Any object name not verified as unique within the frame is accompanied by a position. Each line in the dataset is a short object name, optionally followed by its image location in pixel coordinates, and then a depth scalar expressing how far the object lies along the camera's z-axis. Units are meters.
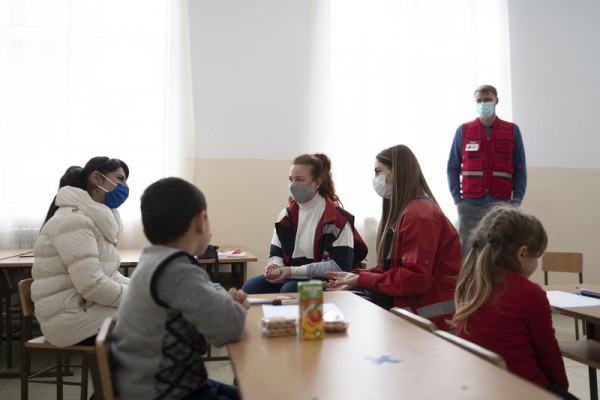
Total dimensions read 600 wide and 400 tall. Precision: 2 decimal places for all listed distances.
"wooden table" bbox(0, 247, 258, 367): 3.10
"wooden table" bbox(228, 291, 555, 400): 0.94
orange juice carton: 1.30
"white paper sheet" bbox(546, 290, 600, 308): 1.96
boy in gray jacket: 1.21
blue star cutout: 1.12
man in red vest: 3.98
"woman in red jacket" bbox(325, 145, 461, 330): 2.12
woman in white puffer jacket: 2.19
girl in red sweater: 1.50
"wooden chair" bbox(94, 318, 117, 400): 1.17
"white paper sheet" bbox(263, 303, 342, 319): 1.58
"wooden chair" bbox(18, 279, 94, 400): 2.20
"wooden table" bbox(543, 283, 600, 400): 1.78
